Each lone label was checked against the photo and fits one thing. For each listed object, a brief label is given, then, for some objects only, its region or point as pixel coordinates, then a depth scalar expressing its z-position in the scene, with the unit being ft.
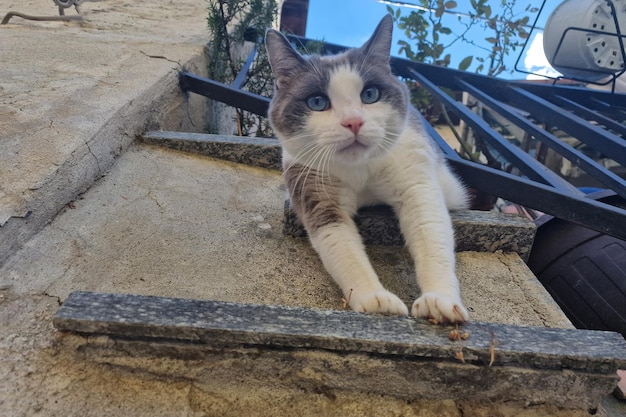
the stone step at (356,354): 0.69
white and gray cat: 0.89
